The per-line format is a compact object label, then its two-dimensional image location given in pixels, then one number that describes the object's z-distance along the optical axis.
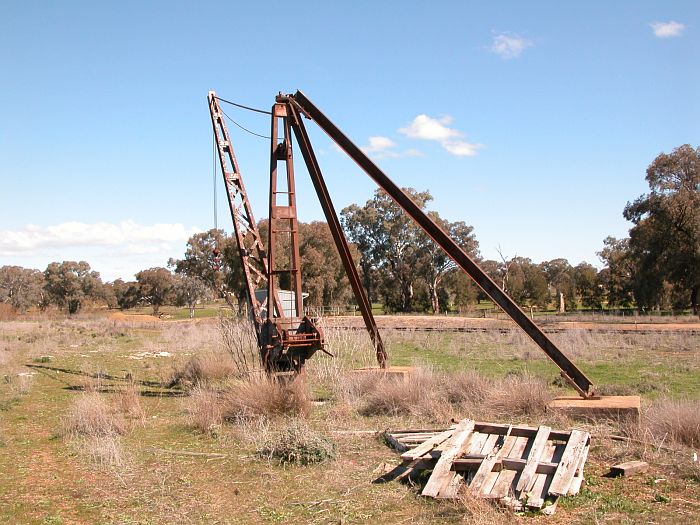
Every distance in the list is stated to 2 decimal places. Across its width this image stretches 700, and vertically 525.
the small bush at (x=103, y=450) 9.18
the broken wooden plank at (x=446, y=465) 7.23
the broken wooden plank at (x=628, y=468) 7.74
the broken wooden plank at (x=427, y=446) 7.90
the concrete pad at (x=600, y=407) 10.30
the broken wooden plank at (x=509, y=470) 6.92
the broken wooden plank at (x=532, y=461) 6.96
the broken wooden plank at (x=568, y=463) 6.89
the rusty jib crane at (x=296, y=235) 12.45
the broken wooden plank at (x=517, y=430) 8.62
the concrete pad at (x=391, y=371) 13.62
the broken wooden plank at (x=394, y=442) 9.38
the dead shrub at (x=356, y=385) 13.40
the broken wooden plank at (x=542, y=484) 6.65
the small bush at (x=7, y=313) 52.31
